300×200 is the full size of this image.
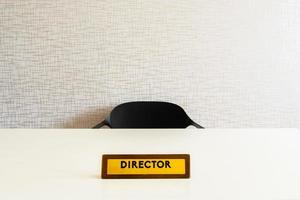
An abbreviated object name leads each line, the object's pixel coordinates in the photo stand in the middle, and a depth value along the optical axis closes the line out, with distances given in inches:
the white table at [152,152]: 33.3
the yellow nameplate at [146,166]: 37.1
